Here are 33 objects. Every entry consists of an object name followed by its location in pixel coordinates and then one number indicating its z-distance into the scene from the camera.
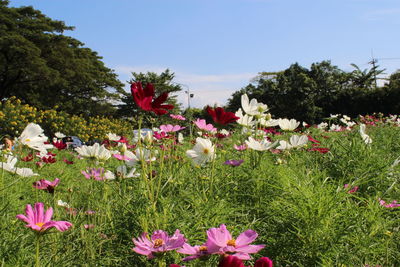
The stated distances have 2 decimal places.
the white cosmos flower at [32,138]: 1.45
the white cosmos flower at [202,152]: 1.62
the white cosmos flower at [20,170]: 1.46
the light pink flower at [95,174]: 1.65
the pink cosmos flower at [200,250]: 0.63
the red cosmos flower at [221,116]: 1.34
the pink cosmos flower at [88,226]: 1.32
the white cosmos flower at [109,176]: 1.62
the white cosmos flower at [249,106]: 1.92
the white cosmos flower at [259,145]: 1.68
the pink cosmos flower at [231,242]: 0.63
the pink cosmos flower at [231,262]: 0.49
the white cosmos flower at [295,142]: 1.96
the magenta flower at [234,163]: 1.76
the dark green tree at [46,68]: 18.41
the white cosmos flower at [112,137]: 2.39
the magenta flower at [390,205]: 1.37
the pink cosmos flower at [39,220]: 0.80
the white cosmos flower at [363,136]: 2.10
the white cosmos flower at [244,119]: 2.11
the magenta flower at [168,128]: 1.95
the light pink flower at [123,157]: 1.61
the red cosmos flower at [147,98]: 1.12
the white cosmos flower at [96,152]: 1.69
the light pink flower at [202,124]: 1.90
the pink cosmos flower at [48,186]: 1.45
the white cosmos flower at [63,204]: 1.55
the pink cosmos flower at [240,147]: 2.18
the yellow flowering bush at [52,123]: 9.82
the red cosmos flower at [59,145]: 2.19
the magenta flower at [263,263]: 0.51
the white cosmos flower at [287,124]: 2.37
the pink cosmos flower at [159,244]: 0.74
